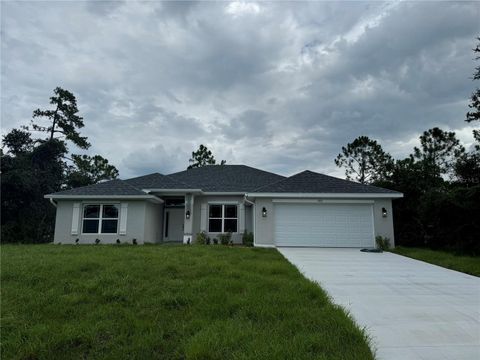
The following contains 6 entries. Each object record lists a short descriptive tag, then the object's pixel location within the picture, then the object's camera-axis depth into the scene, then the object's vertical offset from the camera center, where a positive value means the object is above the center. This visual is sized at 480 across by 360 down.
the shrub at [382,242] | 14.29 -0.62
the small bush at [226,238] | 16.83 -0.53
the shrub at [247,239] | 15.75 -0.55
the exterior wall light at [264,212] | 14.96 +0.77
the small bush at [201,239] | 16.36 -0.56
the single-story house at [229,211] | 14.68 +0.87
